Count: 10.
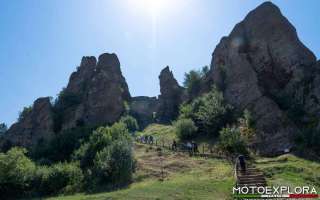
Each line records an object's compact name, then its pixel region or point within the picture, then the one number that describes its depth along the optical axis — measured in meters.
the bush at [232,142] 25.49
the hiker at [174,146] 29.65
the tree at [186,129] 33.66
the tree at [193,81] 45.47
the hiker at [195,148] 27.79
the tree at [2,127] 61.99
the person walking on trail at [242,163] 18.09
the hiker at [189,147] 27.95
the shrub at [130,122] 43.15
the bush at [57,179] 22.59
